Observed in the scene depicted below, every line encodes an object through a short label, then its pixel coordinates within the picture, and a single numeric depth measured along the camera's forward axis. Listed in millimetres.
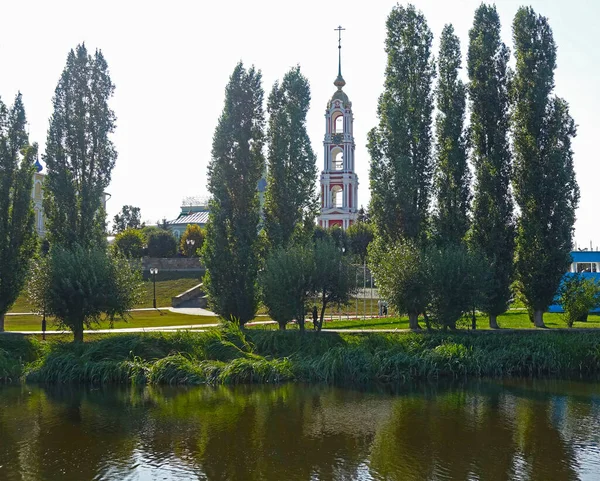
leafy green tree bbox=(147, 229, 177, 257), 74875
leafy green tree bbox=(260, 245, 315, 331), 27297
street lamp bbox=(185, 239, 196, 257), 70056
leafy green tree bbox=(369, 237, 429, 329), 27359
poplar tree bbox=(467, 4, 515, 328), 29234
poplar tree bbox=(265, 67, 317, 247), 31422
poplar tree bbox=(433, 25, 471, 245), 29656
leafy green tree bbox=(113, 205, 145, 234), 110312
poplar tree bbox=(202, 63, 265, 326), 29094
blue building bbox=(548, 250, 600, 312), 37866
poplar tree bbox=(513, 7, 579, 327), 29156
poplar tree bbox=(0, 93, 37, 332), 29250
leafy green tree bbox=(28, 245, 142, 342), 26188
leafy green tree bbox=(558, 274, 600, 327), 29438
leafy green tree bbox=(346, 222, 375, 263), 65862
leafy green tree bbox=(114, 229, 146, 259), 70250
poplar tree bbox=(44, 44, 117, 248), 29797
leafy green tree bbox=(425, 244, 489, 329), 26719
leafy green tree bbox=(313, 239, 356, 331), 27672
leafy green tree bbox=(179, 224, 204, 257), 71562
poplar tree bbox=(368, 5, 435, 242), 29812
